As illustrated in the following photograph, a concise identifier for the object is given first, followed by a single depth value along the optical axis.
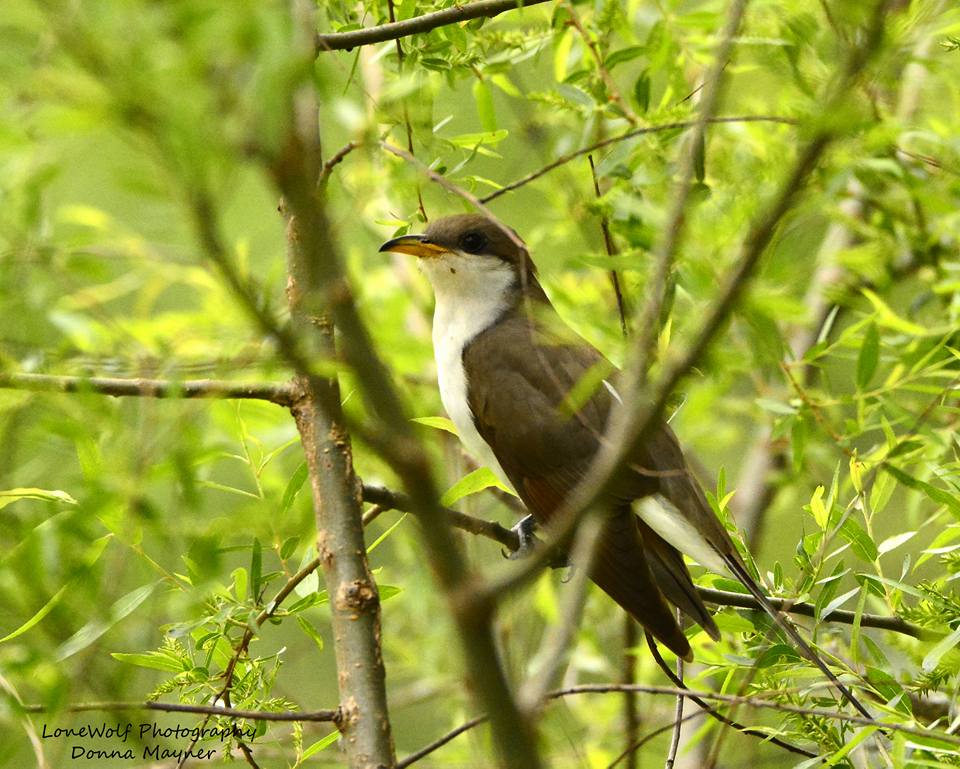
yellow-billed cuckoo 5.47
